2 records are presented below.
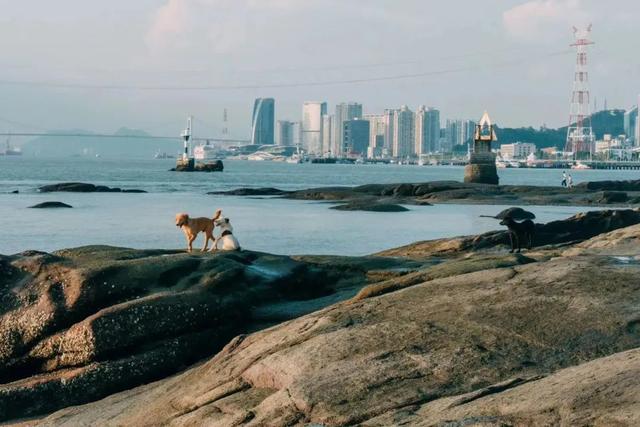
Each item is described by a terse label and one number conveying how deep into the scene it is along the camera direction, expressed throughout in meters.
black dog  22.41
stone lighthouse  82.72
